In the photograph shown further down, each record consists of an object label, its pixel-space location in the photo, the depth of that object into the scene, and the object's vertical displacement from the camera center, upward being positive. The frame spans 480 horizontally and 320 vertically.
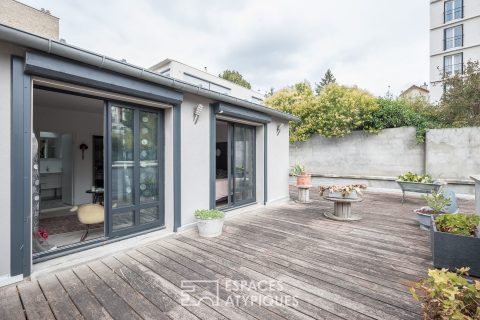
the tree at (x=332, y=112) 8.87 +1.95
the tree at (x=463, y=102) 8.59 +2.20
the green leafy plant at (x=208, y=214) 3.77 -0.95
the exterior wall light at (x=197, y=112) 4.15 +0.88
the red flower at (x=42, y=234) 3.06 -1.04
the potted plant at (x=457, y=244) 2.47 -0.97
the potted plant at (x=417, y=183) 5.58 -0.63
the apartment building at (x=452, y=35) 17.19 +10.01
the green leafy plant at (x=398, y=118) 7.98 +1.54
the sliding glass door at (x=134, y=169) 3.35 -0.17
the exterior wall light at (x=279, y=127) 6.56 +0.93
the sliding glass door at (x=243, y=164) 5.46 -0.14
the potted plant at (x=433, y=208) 3.61 -0.88
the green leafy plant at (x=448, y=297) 1.17 -0.77
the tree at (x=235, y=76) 25.84 +9.62
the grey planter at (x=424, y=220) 3.97 -1.10
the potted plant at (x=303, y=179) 6.58 -0.62
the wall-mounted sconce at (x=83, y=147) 6.54 +0.35
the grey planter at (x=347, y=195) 4.59 -0.76
